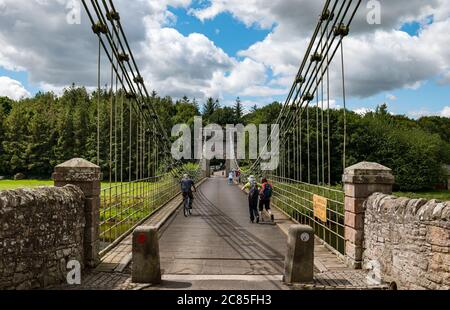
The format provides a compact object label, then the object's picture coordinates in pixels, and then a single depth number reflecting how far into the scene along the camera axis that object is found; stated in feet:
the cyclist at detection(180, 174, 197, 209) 44.80
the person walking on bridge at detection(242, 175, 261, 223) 39.75
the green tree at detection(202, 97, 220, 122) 374.02
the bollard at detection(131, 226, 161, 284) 19.42
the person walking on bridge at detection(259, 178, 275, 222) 39.86
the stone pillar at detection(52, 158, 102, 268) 22.08
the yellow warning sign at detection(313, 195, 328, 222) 27.47
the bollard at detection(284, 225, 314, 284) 19.60
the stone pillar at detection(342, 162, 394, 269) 21.93
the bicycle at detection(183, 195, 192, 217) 44.75
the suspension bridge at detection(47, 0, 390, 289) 20.63
